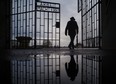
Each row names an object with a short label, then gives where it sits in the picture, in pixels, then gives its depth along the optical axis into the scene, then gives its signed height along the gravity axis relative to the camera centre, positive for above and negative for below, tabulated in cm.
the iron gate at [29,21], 1166 +146
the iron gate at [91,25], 839 +100
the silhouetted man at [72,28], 934 +81
